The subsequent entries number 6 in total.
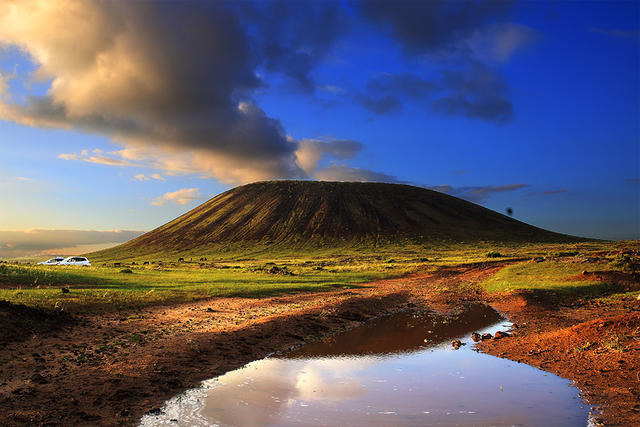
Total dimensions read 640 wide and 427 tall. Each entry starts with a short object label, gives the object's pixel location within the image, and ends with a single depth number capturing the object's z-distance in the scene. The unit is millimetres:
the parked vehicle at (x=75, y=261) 59031
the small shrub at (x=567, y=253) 66838
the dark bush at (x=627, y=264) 34731
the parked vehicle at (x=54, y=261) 57281
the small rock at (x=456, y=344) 17172
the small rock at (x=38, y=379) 11445
